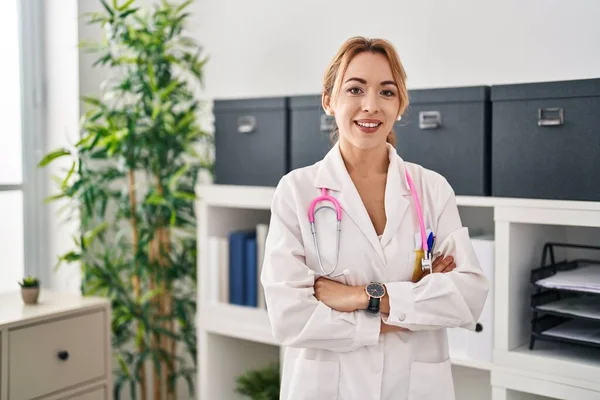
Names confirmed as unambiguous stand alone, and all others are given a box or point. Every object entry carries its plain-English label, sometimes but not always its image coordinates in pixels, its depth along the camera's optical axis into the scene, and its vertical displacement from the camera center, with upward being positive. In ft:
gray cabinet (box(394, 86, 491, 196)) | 6.93 +0.28
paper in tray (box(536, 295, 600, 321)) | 6.42 -1.29
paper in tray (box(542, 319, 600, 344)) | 6.51 -1.52
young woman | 5.31 -0.77
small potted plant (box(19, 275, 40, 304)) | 8.09 -1.39
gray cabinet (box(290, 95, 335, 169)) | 7.98 +0.36
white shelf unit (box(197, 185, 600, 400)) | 6.49 -1.53
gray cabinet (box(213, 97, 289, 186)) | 8.32 +0.27
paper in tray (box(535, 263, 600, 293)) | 6.31 -1.02
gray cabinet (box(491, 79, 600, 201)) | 6.32 +0.22
